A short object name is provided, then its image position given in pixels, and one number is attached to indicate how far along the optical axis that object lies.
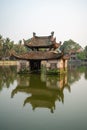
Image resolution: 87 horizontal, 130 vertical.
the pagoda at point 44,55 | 20.77
